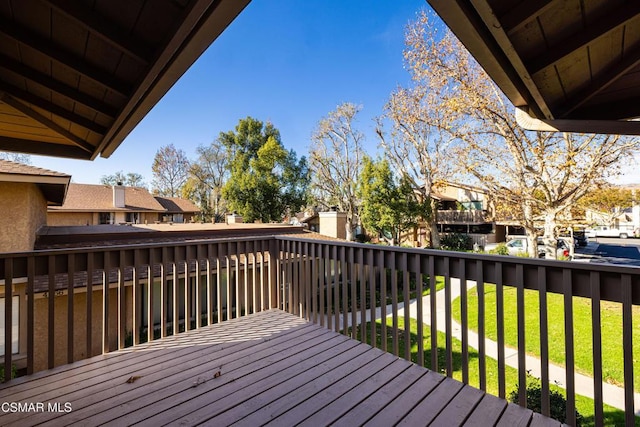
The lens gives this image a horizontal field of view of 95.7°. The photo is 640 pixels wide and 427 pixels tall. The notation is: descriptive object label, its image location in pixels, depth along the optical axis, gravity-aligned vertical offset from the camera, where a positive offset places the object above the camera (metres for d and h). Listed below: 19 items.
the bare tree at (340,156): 21.42 +4.54
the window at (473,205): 24.06 +0.70
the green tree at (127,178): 30.50 +4.25
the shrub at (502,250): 15.50 -1.99
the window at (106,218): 18.11 +0.05
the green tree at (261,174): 17.48 +2.60
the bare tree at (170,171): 26.83 +4.48
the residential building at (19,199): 5.51 +0.42
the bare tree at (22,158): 17.64 +3.84
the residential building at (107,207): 16.97 +0.73
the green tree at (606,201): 9.41 +0.38
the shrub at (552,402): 2.62 -1.84
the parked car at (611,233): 26.79 -2.04
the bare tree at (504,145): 8.10 +2.04
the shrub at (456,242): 19.01 -1.95
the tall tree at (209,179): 26.23 +3.60
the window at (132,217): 18.98 +0.09
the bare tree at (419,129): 10.05 +4.54
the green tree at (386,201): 15.61 +0.73
